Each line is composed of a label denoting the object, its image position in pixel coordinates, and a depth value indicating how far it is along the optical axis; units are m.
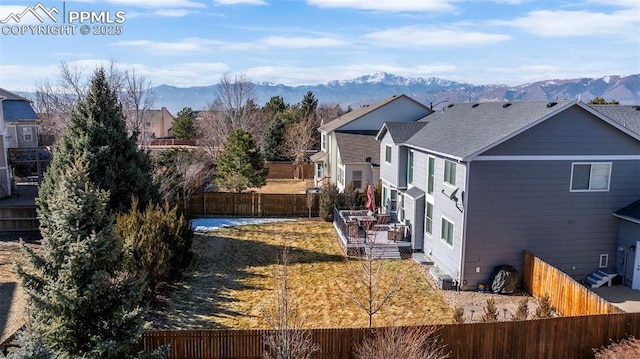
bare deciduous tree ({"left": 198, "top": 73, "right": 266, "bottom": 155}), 49.09
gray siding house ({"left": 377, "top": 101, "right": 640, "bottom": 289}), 15.85
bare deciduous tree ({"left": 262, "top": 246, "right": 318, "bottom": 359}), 9.02
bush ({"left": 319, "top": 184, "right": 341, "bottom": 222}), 26.67
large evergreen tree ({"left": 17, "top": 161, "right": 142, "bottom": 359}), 7.68
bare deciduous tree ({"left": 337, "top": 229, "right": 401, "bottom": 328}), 15.30
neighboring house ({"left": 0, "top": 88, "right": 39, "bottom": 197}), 36.59
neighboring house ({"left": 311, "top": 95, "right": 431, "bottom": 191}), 29.56
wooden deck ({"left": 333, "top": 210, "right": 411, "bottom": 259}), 20.34
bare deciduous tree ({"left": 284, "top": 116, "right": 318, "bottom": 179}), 44.69
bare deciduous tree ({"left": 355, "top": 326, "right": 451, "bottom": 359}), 9.24
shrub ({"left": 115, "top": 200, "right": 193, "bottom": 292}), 14.79
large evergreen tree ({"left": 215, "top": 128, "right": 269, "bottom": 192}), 30.75
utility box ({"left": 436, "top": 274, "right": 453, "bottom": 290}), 16.48
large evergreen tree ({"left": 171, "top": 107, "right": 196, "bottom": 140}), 63.25
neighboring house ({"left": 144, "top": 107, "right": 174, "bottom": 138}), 77.21
